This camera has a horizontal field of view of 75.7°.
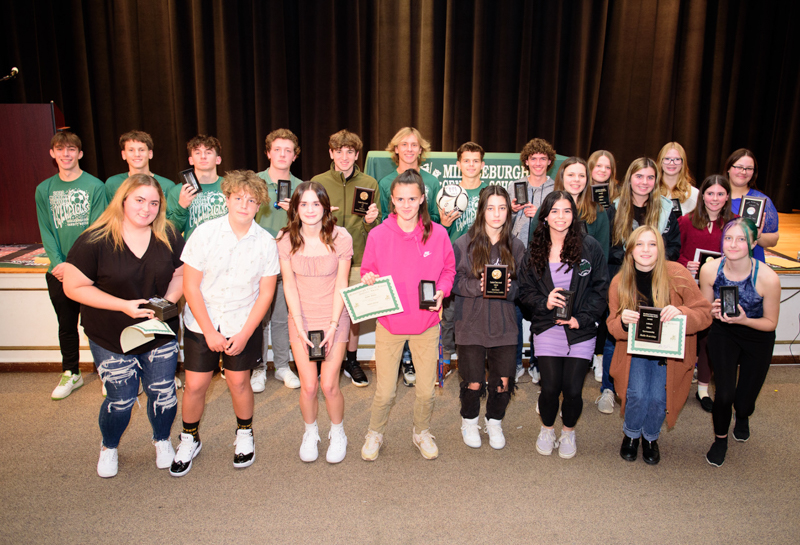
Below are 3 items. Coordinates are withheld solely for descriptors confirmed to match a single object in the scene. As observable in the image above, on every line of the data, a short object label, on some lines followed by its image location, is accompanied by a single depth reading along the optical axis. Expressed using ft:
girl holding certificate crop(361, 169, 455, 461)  8.63
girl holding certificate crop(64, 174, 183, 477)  7.70
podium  14.08
